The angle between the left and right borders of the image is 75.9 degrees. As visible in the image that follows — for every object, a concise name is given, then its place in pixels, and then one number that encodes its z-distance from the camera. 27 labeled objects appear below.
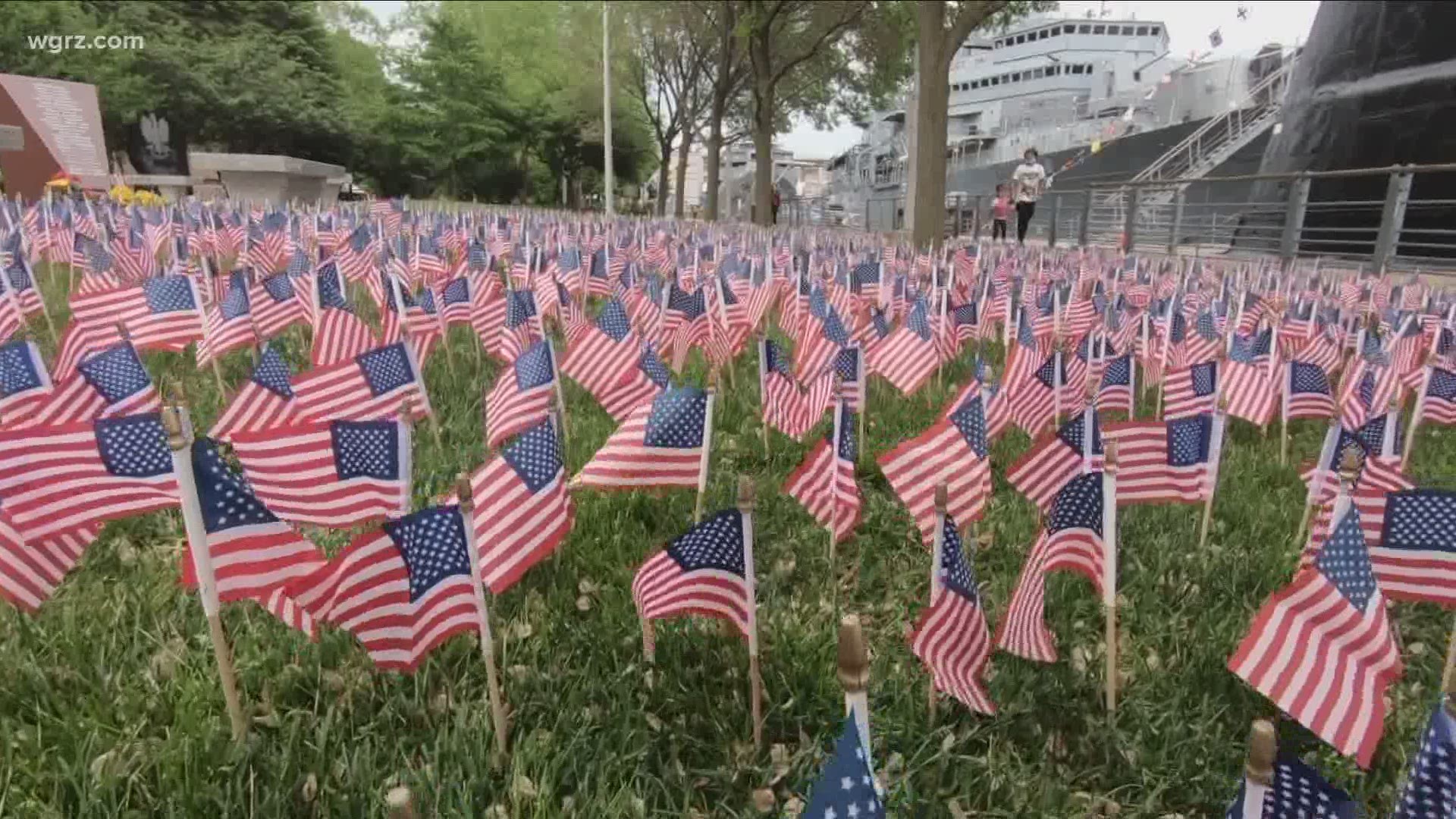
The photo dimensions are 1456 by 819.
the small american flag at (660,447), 2.80
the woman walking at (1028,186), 19.02
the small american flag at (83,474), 2.12
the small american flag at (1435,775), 1.21
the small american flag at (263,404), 3.21
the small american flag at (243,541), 1.94
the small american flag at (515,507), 2.31
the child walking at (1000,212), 23.36
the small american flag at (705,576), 2.09
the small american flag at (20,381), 3.12
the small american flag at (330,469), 2.37
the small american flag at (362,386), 3.34
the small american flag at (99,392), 3.06
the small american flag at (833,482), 2.82
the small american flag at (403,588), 1.93
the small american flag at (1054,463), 2.91
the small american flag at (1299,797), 1.22
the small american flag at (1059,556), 2.34
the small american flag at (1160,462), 2.93
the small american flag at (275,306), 4.91
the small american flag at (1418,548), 2.16
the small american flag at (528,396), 3.44
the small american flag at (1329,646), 1.81
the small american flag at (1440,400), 4.18
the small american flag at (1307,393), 4.18
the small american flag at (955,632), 2.07
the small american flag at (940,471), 2.67
